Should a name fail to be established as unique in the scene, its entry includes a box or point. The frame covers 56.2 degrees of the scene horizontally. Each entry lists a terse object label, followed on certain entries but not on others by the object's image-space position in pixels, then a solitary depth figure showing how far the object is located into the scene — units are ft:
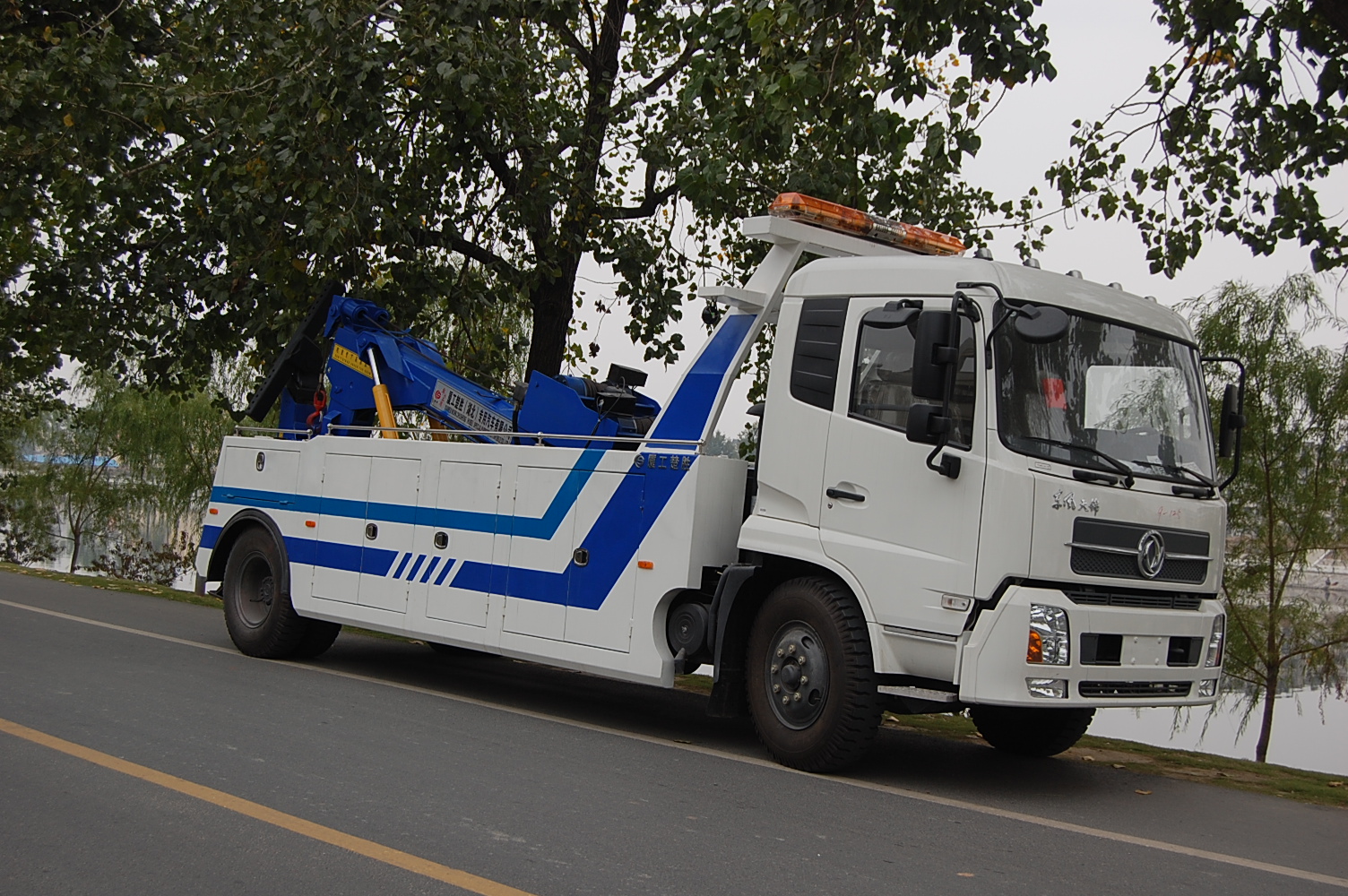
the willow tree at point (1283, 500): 62.39
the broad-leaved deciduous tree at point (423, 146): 33.96
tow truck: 22.06
